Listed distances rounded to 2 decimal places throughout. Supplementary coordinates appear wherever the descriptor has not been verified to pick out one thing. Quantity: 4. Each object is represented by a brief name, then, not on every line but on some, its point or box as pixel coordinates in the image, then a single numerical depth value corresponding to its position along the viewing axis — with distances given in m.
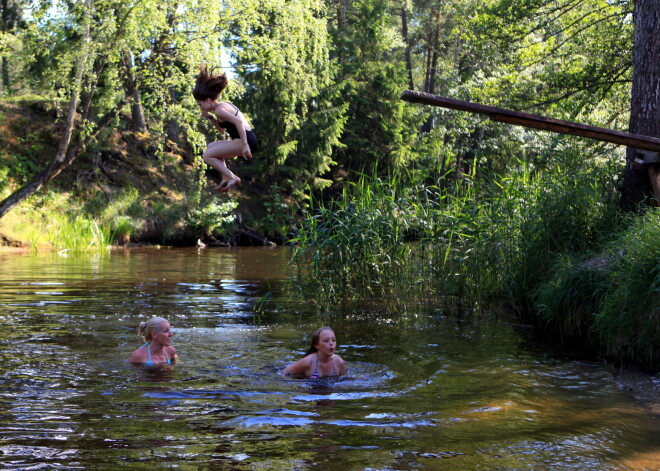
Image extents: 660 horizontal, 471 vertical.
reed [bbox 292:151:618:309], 11.54
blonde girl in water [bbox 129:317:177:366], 9.18
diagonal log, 7.81
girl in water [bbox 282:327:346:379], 8.55
